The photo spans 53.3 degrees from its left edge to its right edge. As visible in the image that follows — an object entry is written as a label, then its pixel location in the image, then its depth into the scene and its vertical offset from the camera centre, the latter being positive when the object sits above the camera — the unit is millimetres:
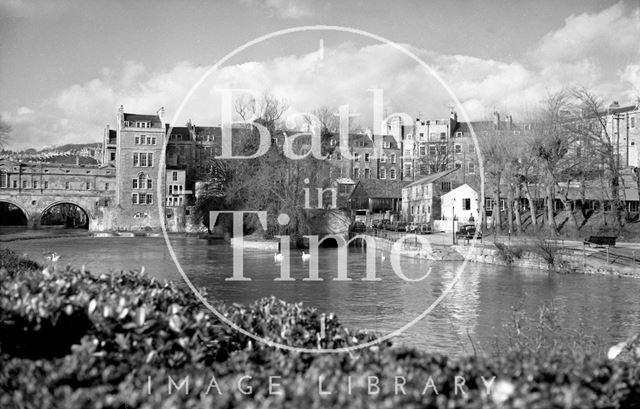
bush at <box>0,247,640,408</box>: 4770 -1249
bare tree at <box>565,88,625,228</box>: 47281 +6744
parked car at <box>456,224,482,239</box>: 47356 -208
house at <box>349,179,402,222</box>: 80062 +3894
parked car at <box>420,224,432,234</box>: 57500 -68
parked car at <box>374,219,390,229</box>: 66394 +561
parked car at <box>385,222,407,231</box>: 60825 +213
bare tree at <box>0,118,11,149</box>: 45062 +6197
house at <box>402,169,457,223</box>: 67938 +3624
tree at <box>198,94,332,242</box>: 50406 +4185
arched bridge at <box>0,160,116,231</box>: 83000 +5232
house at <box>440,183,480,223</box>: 62438 +2595
